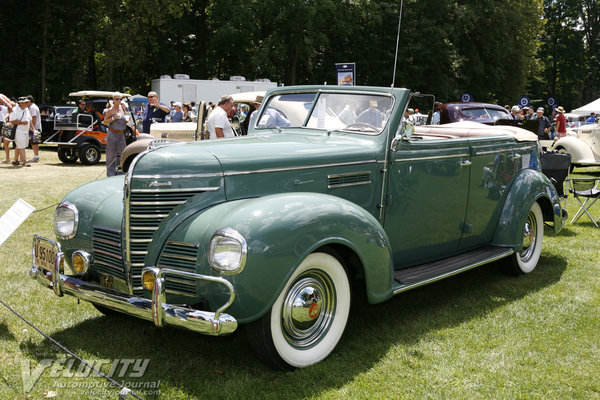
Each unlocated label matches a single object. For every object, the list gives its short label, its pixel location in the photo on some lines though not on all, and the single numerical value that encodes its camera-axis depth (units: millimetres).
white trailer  24484
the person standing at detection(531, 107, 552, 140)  14898
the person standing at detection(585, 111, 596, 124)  24669
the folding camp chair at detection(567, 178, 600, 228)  8510
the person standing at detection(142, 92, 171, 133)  12969
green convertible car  3395
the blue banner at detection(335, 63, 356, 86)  12664
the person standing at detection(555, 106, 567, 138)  18266
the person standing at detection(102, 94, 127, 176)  11492
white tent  23230
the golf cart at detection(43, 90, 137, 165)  17000
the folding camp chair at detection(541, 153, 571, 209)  8617
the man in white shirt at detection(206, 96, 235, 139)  9297
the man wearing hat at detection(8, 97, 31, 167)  15203
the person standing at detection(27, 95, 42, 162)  16675
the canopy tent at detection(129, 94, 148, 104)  25014
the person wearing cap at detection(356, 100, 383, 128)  4805
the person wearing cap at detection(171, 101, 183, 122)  16297
